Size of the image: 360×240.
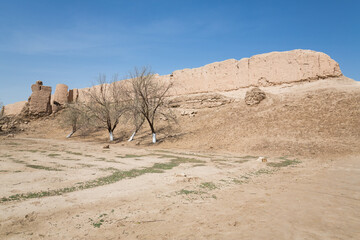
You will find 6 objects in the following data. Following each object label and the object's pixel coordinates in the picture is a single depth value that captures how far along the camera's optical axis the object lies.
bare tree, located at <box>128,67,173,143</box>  19.05
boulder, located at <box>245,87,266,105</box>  20.55
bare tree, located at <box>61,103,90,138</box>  26.41
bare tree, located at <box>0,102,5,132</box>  30.69
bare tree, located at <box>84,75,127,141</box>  22.64
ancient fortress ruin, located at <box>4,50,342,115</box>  19.50
